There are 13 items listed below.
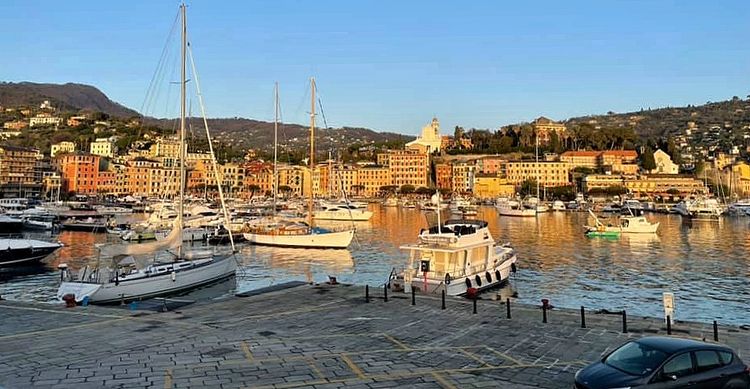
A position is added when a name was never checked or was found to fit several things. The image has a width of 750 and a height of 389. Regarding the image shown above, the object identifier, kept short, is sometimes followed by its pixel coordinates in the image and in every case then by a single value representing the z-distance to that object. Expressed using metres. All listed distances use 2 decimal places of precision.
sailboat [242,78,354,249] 43.53
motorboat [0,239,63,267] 32.84
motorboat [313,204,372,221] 80.56
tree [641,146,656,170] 169.75
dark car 7.28
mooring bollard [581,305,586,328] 13.49
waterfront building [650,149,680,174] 172.45
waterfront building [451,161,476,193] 172.25
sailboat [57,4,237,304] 20.80
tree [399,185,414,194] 165.25
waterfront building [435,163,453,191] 177.75
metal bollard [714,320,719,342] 12.31
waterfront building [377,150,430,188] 176.25
